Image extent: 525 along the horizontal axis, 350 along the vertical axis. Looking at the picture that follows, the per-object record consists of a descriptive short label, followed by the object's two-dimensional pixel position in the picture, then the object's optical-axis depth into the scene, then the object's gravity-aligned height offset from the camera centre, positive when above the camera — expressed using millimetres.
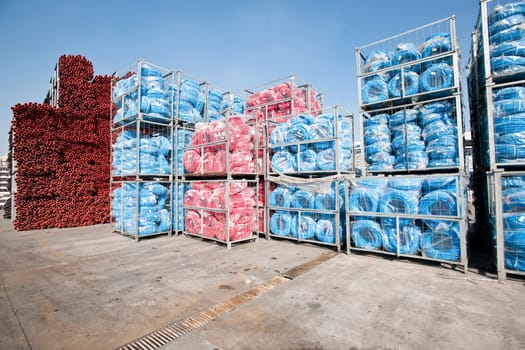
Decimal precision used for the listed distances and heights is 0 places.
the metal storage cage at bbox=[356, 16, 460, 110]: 5613 +2441
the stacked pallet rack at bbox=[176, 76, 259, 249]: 7309 +44
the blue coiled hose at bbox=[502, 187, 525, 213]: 4489 -396
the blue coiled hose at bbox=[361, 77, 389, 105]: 6414 +2170
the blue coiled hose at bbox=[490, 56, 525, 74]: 4688 +1997
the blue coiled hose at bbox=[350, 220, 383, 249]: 5902 -1205
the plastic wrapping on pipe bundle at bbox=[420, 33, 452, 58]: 5660 +2860
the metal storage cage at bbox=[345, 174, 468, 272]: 5090 -746
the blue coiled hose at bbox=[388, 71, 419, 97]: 5977 +2161
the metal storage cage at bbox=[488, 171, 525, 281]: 4426 -754
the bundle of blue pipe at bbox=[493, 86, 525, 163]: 4617 +911
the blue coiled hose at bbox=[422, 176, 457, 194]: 5184 -109
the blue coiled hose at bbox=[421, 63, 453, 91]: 5602 +2142
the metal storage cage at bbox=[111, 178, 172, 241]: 8166 -694
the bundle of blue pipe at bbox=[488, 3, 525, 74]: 4723 +2489
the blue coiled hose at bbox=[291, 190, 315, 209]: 7027 -467
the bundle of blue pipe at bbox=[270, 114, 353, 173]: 6824 +991
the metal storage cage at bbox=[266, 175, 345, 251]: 6699 -721
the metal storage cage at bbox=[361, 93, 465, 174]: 5480 +929
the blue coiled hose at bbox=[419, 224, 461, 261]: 5059 -1266
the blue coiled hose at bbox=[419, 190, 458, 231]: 5137 -529
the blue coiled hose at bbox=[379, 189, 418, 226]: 5520 -507
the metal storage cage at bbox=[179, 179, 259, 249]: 7238 -722
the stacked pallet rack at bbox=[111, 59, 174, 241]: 8234 +1133
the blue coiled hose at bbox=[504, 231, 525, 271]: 4395 -1213
